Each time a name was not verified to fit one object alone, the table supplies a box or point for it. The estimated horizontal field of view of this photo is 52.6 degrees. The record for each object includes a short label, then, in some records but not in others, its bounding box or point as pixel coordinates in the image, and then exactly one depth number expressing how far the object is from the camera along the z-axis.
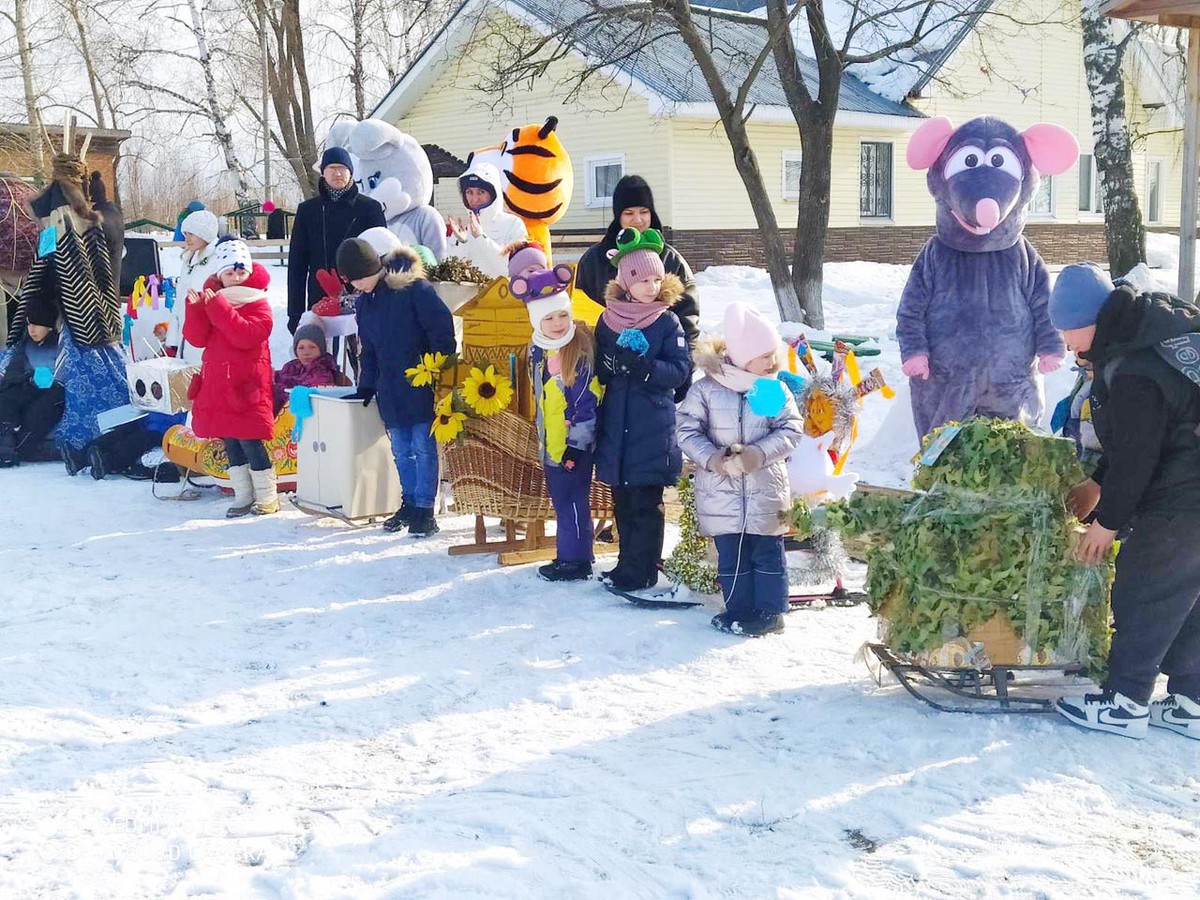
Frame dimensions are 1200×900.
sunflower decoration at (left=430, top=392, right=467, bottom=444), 6.05
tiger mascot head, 9.93
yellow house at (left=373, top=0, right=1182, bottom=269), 20.28
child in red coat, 7.10
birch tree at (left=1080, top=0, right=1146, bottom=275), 11.20
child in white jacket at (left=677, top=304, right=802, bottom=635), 4.86
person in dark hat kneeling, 9.15
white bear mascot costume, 8.86
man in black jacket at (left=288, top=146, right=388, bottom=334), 8.08
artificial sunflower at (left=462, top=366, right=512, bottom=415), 6.04
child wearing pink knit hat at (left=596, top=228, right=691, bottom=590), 5.33
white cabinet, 6.86
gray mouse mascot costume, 5.37
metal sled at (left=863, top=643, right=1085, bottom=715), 4.07
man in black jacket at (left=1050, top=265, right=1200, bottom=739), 3.68
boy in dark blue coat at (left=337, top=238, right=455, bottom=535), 6.58
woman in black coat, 6.51
